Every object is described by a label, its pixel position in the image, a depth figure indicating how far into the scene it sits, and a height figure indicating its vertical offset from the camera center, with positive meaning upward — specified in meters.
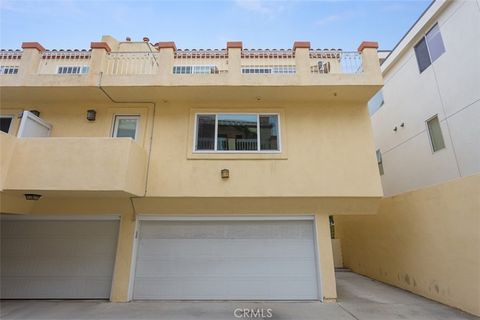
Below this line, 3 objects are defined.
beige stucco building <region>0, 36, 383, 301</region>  7.08 +1.43
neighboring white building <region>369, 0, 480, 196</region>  8.17 +4.92
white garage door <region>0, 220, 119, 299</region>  7.17 -0.75
